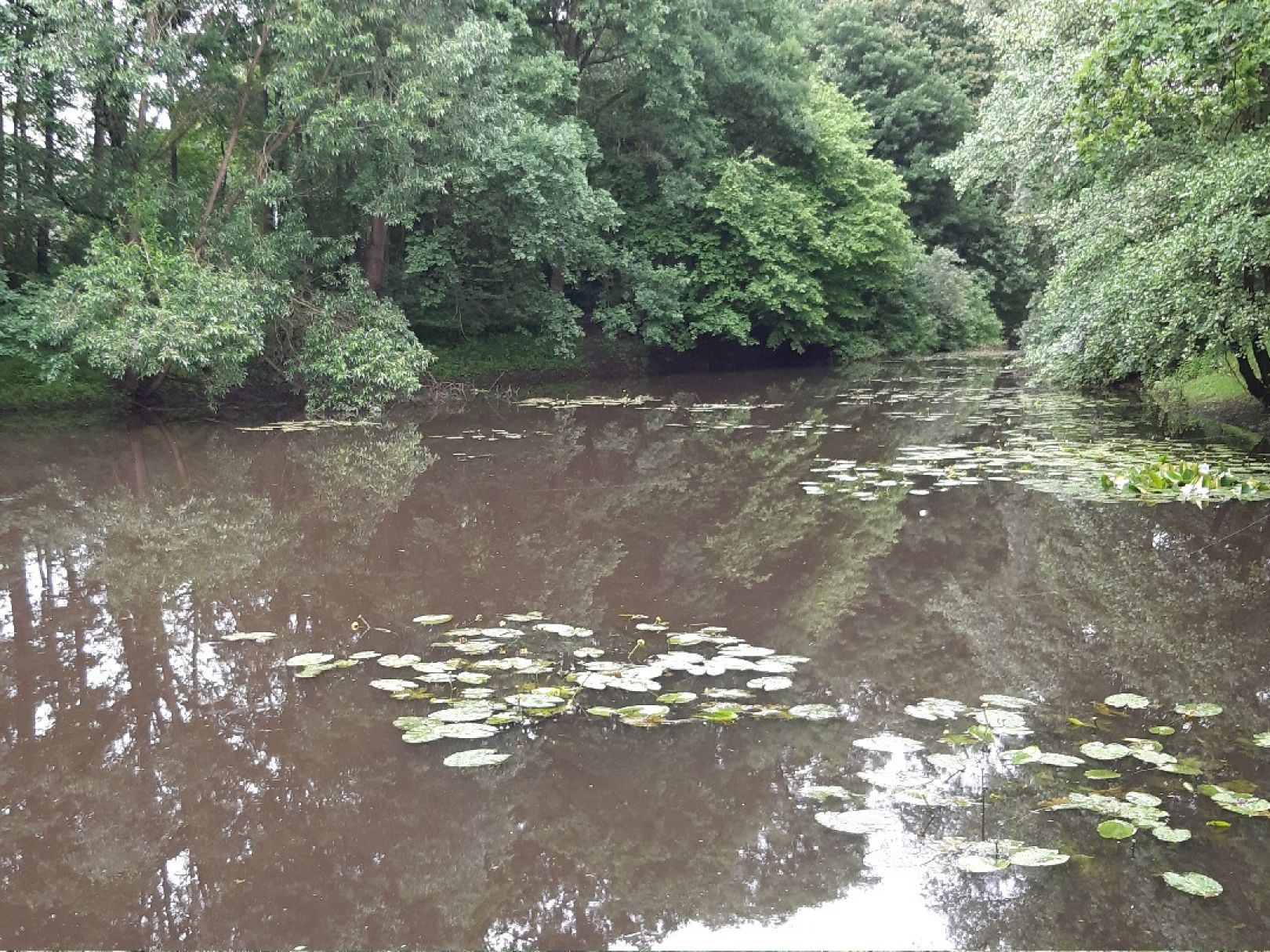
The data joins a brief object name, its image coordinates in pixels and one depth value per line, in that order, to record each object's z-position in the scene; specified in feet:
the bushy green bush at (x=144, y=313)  41.04
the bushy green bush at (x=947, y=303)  95.86
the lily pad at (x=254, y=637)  16.51
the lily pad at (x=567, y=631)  16.22
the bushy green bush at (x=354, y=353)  49.03
